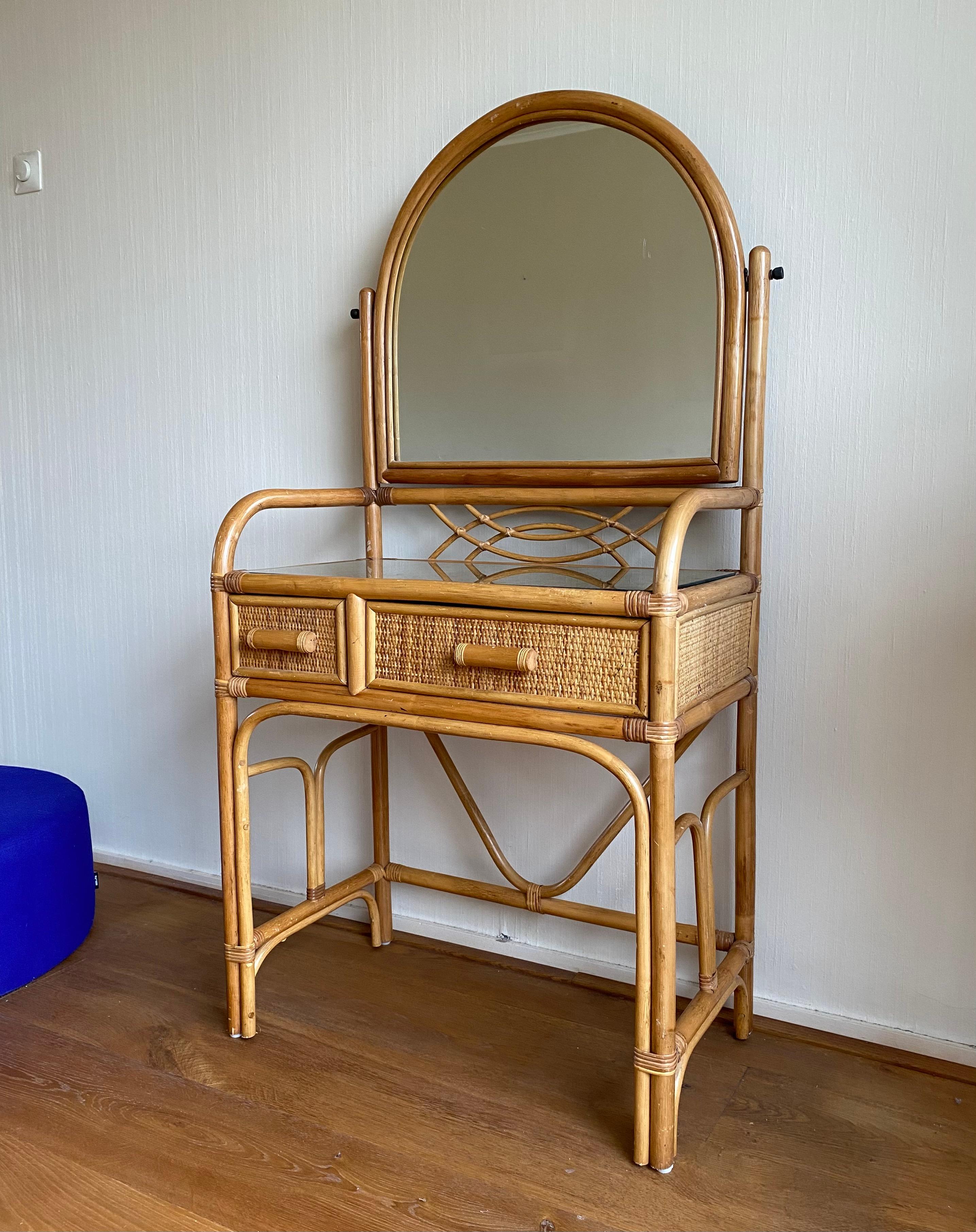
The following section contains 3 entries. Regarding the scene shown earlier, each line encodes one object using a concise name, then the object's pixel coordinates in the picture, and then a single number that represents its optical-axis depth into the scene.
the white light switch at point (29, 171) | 2.35
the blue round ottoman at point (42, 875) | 1.82
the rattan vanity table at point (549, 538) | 1.30
